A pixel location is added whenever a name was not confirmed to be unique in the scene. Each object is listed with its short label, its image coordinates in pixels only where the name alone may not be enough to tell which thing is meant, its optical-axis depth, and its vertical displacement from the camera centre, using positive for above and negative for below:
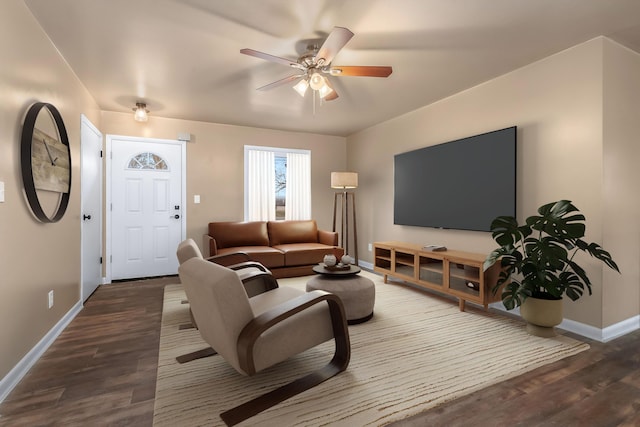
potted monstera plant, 2.46 -0.44
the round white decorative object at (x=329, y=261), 3.23 -0.53
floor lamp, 5.13 +0.15
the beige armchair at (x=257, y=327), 1.65 -0.69
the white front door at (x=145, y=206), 4.62 +0.04
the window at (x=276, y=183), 5.44 +0.45
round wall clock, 2.11 +0.37
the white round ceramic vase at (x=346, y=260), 3.18 -0.52
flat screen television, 3.22 +0.32
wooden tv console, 3.09 -0.68
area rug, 1.69 -1.07
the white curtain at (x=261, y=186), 5.43 +0.39
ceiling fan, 2.23 +1.15
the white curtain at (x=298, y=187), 5.76 +0.40
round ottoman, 2.87 -0.77
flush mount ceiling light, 4.18 +1.29
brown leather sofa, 4.58 -0.55
